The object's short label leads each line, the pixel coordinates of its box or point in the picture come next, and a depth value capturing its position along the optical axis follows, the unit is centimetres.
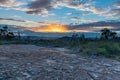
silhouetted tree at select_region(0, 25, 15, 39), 2373
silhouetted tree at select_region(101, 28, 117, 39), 2276
